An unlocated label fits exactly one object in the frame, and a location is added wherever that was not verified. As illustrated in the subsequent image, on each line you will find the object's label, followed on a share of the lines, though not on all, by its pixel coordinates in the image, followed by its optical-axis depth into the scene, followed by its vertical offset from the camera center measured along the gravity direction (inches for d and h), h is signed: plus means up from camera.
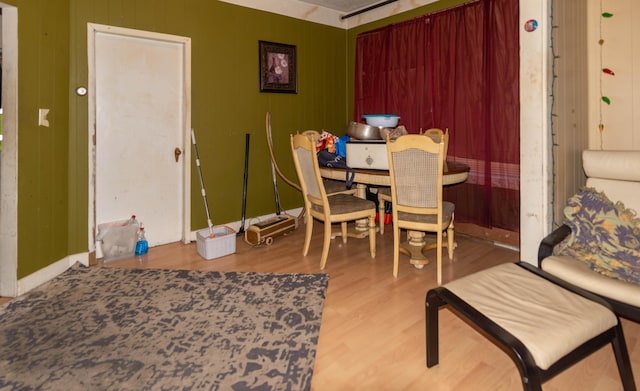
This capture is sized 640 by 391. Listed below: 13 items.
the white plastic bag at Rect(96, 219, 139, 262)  132.7 -14.3
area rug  68.6 -29.8
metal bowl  134.6 +23.9
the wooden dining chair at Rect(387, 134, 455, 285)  102.1 +3.6
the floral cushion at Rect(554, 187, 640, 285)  76.8 -8.2
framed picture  169.5 +60.8
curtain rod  178.5 +94.5
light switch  108.1 +23.6
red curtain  138.1 +44.1
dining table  117.2 +6.1
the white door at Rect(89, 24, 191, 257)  132.1 +26.1
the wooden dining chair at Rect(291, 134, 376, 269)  120.6 -1.3
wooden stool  52.7 -18.9
